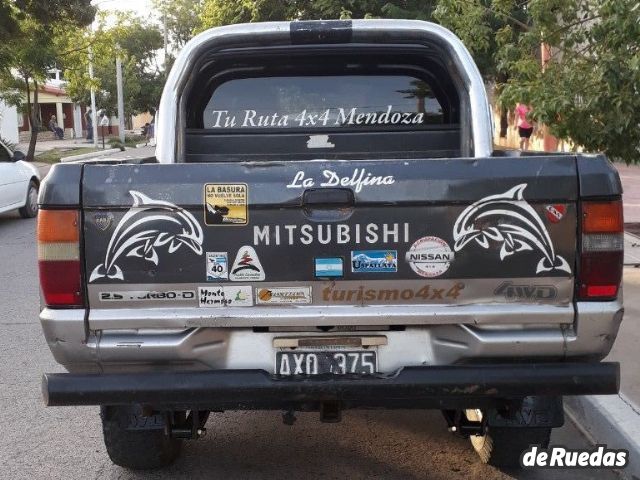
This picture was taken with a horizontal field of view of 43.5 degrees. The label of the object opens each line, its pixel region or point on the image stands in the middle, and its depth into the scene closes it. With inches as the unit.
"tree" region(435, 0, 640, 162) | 257.9
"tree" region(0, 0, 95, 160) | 802.2
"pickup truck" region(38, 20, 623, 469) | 126.0
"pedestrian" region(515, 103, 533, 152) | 756.0
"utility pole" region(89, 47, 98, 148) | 1652.3
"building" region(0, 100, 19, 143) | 1596.9
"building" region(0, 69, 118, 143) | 2068.3
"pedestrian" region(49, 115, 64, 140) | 1985.7
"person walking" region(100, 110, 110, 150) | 1904.5
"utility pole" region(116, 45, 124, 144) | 1633.9
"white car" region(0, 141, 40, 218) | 527.2
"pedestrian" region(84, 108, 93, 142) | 1913.8
